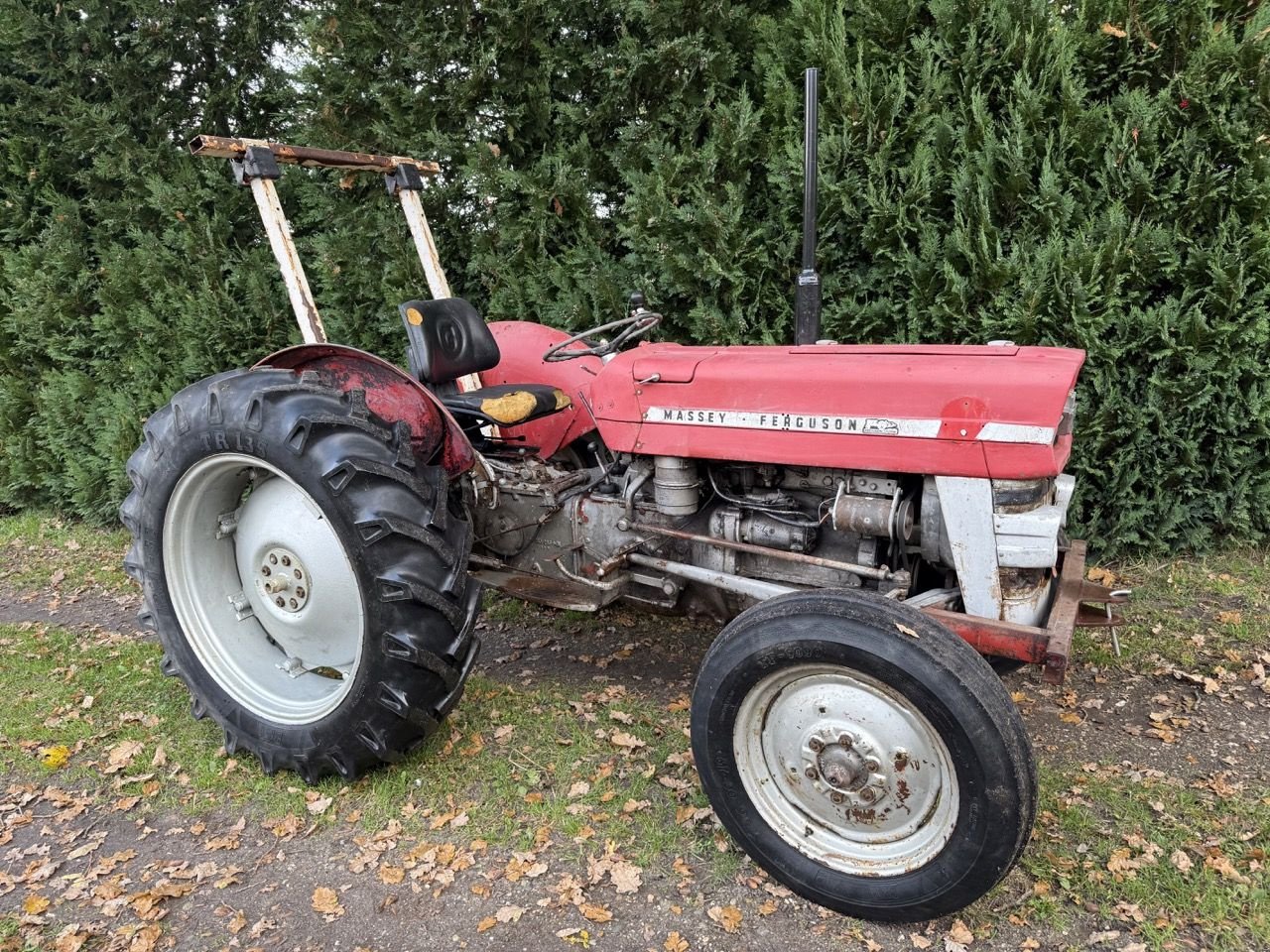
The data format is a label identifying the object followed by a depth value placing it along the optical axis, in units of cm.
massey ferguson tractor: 202
